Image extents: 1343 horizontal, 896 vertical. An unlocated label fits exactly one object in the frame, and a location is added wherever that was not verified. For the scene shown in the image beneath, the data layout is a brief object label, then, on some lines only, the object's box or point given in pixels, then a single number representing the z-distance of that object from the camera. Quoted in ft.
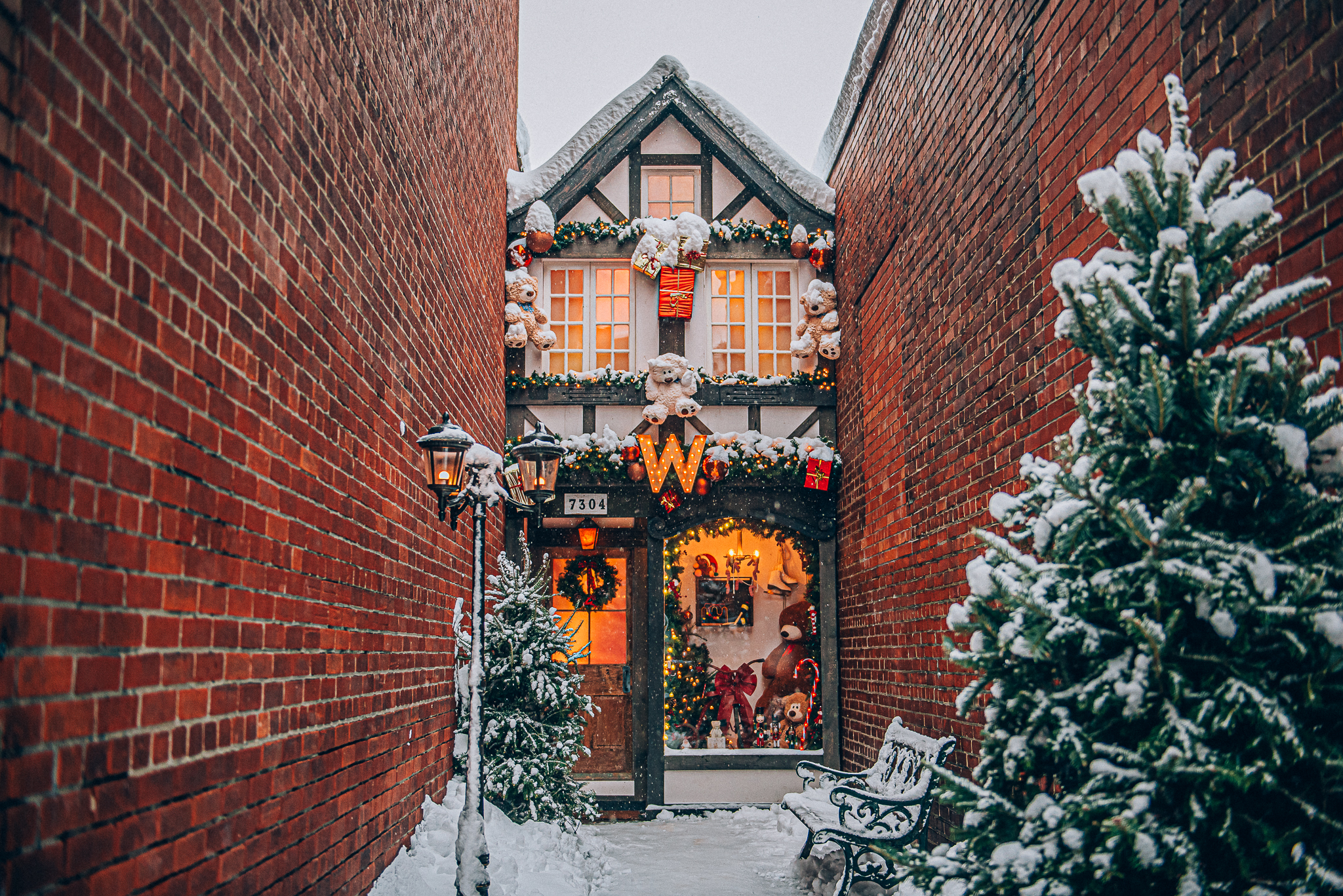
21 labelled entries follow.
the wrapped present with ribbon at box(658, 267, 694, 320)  28.76
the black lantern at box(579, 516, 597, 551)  29.53
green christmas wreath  30.48
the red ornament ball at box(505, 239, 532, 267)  28.48
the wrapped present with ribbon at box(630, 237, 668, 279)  28.66
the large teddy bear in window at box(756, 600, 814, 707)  29.91
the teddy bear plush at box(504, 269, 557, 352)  28.02
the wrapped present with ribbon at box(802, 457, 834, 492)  27.66
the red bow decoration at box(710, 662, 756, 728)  29.71
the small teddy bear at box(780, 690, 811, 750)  29.25
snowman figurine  29.27
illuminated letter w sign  27.35
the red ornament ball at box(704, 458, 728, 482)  27.58
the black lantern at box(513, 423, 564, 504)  15.81
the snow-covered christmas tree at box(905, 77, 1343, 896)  6.40
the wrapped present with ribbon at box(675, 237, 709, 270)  28.68
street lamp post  12.92
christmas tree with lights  29.30
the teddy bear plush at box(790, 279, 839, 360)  28.07
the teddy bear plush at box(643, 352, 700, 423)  27.94
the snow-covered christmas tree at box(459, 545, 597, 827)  19.81
